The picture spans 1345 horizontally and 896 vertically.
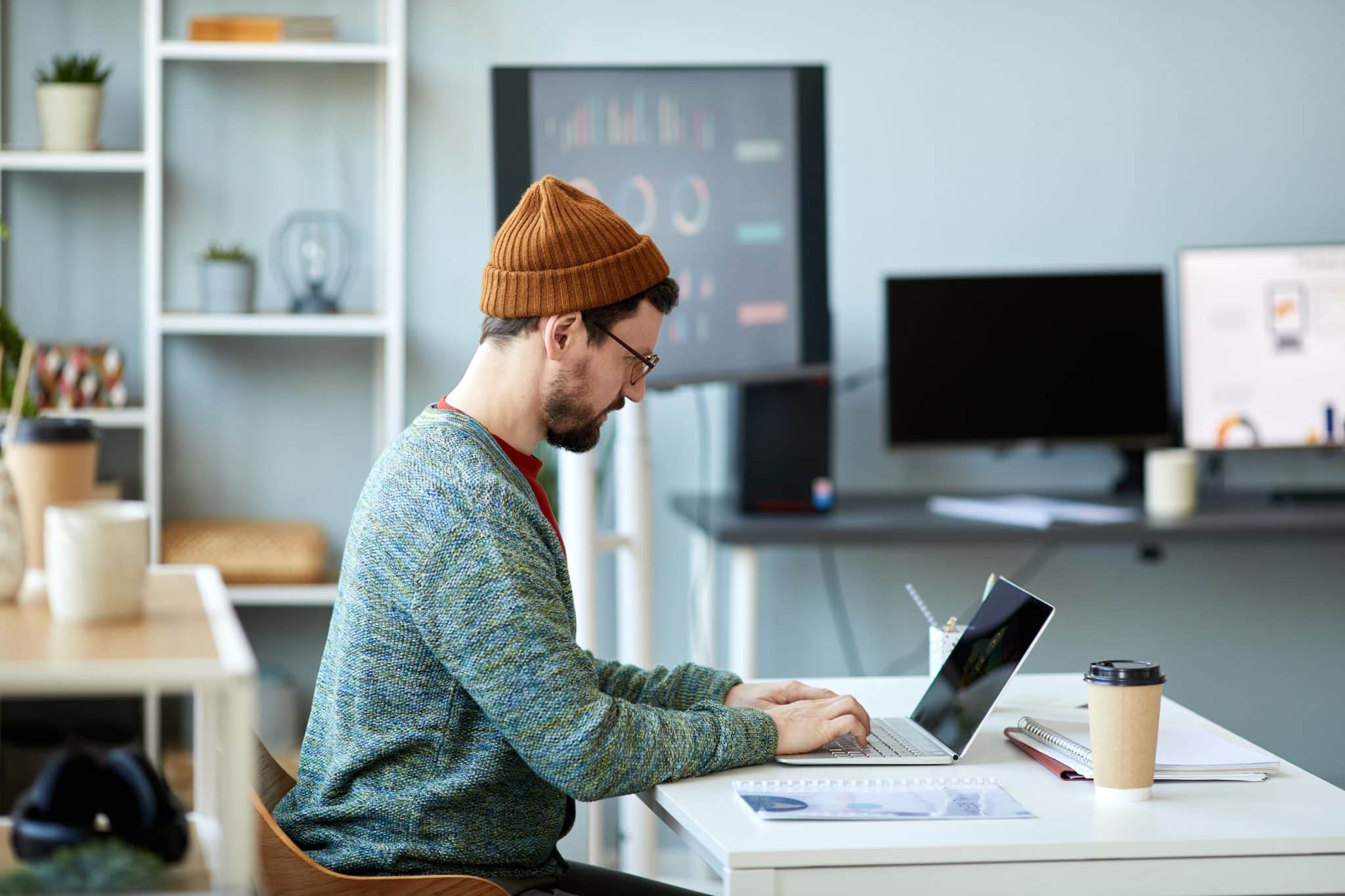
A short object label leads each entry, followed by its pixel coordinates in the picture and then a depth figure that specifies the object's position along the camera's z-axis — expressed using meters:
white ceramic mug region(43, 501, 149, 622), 2.11
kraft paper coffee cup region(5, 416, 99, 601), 2.21
